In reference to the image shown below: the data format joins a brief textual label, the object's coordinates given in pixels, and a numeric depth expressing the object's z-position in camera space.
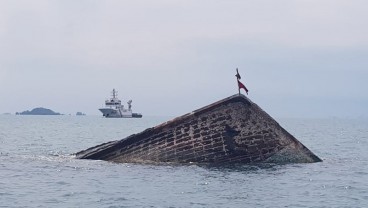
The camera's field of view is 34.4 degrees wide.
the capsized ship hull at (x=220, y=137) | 26.66
